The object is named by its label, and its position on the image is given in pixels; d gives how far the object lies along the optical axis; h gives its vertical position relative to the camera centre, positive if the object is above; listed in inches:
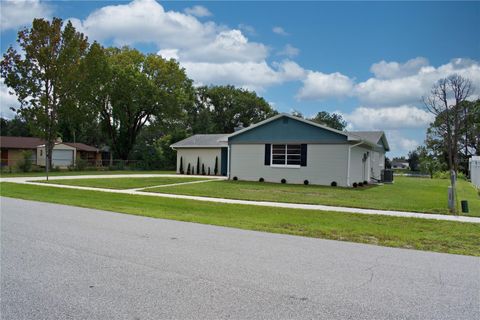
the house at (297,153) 835.4 +25.0
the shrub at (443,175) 1525.6 -35.6
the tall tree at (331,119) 2252.7 +263.6
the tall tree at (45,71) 1327.5 +308.8
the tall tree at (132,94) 1667.1 +298.6
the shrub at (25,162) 1243.8 -2.5
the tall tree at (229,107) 2402.8 +348.6
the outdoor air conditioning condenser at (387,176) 1052.5 -28.2
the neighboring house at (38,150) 1653.5 +50.2
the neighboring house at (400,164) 3442.4 +14.5
